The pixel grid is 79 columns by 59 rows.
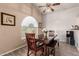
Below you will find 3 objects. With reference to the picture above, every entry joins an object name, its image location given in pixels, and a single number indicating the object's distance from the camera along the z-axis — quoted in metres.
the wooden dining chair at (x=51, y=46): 1.07
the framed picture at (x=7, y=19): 0.99
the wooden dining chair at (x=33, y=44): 1.07
